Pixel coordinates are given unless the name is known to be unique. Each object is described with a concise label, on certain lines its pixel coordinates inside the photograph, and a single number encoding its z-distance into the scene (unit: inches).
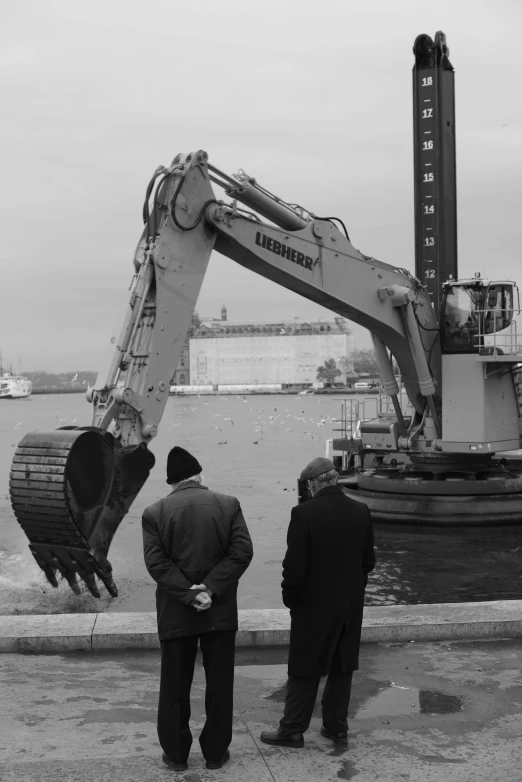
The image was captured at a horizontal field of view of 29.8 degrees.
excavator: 407.2
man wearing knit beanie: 197.8
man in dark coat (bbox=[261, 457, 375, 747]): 208.8
